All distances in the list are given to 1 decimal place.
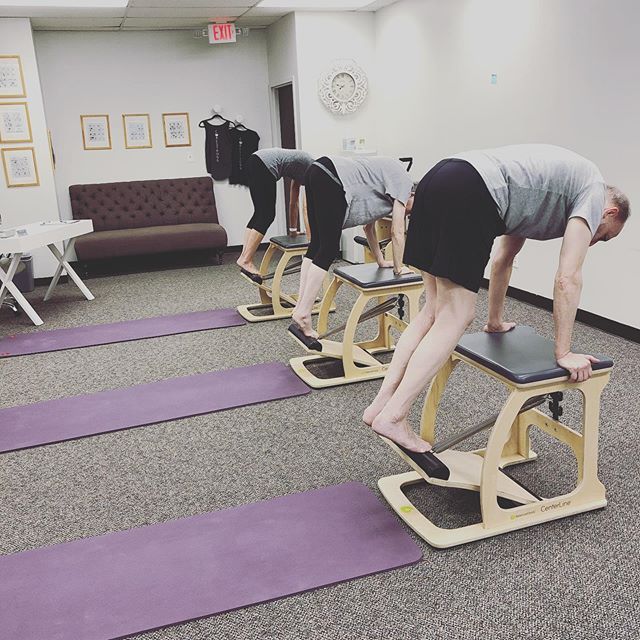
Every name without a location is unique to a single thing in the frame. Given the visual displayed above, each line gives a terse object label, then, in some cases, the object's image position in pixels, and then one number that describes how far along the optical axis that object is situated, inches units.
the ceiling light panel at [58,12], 227.5
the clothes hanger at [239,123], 293.7
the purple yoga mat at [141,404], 121.8
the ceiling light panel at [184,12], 236.7
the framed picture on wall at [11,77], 242.5
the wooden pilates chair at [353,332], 134.0
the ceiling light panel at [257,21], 266.2
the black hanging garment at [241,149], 295.0
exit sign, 267.0
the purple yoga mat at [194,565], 73.4
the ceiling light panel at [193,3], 223.6
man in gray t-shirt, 80.9
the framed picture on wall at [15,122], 245.9
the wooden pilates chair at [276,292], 181.0
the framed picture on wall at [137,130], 282.0
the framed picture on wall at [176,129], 287.1
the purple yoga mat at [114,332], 174.4
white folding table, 187.2
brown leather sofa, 261.4
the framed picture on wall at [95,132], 277.1
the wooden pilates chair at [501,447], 81.5
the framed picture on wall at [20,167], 249.8
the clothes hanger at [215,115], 289.7
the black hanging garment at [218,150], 291.4
